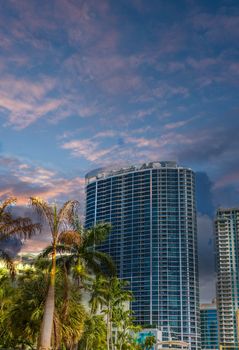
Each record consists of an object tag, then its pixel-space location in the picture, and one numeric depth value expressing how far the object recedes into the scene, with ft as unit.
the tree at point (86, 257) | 129.32
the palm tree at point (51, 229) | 104.88
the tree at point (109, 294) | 206.39
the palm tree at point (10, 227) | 98.94
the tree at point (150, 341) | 320.15
